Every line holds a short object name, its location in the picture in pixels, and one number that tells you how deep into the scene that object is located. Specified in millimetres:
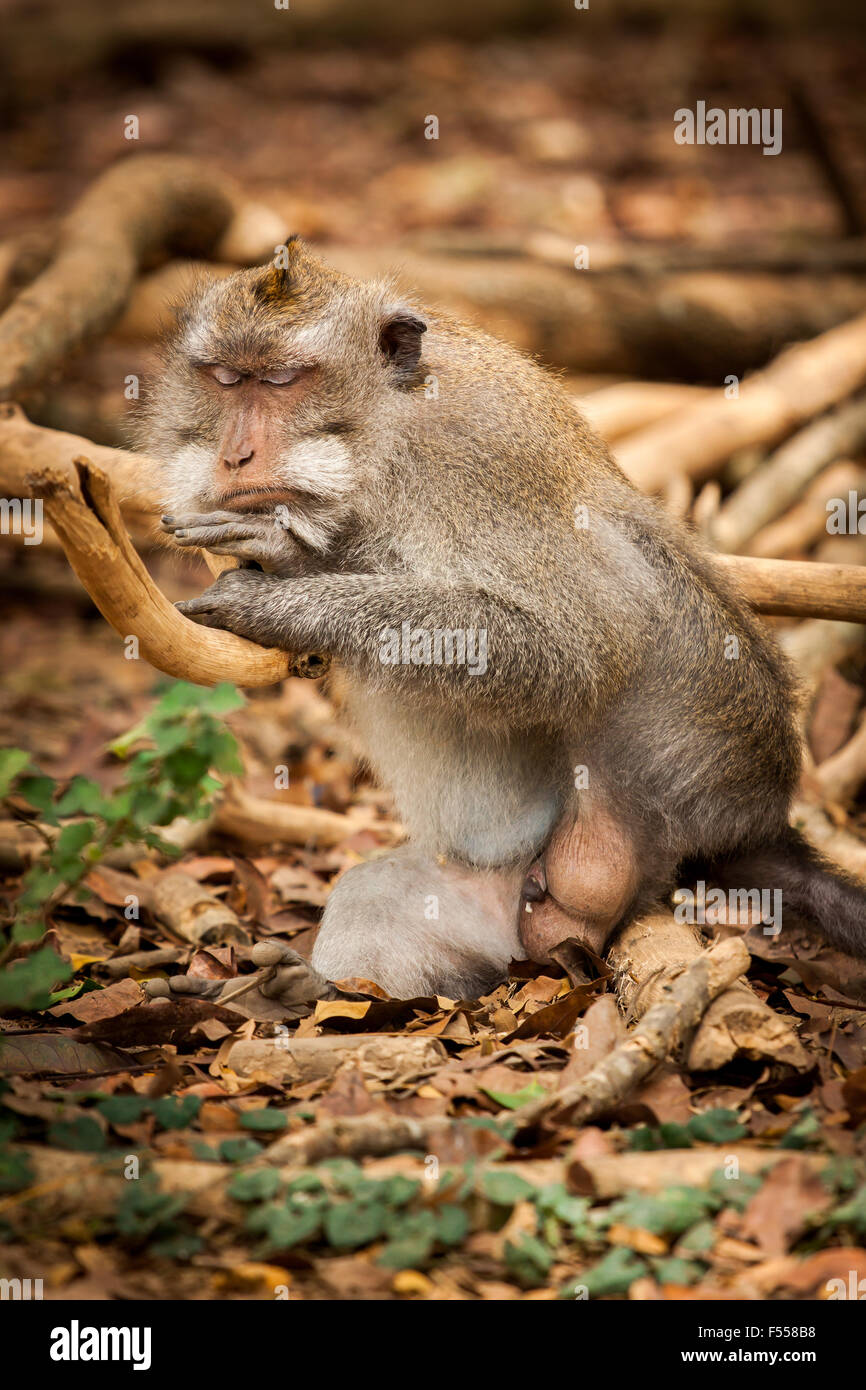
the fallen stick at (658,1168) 3396
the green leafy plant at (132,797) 3572
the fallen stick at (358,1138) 3439
